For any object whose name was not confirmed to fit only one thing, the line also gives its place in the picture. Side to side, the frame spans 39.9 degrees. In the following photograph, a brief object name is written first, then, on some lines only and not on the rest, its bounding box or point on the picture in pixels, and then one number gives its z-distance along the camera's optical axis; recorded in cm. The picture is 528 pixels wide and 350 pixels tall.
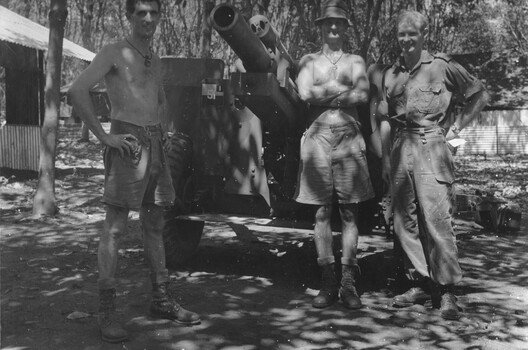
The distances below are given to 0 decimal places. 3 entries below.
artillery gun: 663
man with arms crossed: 582
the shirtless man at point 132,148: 473
